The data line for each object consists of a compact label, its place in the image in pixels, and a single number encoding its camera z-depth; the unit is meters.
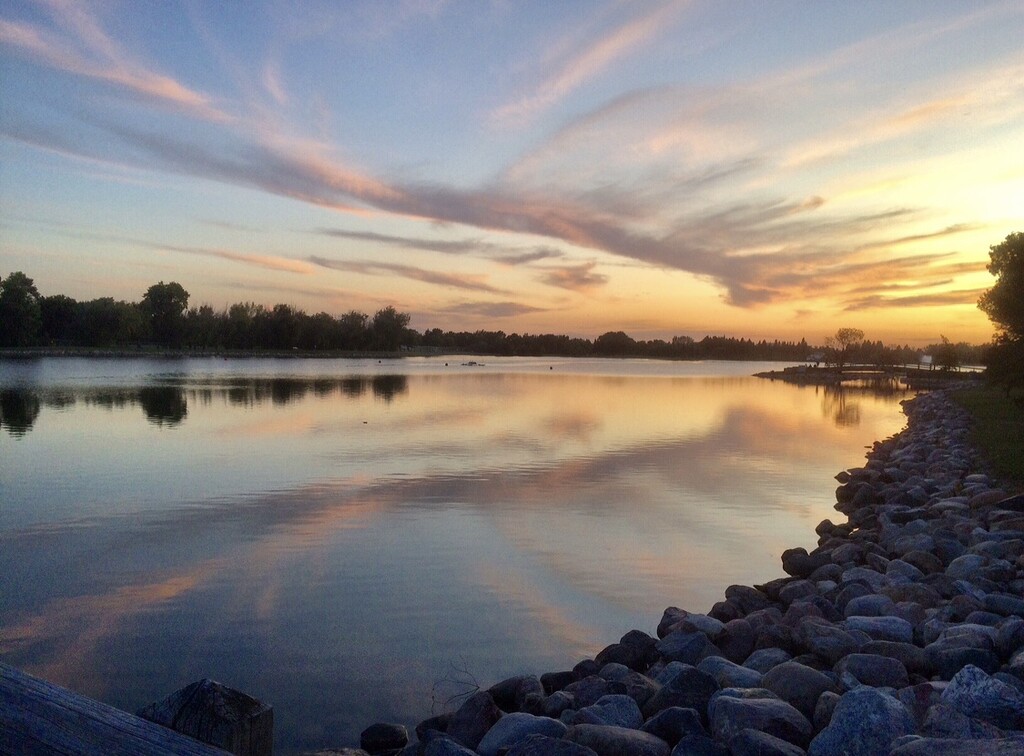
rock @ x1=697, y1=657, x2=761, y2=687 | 5.67
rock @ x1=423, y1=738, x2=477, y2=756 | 4.57
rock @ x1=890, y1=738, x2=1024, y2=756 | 3.17
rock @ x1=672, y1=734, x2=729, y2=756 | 4.47
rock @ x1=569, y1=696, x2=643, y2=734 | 5.18
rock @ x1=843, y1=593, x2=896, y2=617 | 7.17
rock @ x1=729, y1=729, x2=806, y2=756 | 4.30
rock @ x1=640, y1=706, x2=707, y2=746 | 4.89
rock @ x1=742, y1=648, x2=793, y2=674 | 6.21
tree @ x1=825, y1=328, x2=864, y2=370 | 111.00
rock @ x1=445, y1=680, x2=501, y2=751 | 5.28
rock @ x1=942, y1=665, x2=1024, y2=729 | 4.45
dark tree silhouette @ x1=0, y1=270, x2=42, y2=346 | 102.69
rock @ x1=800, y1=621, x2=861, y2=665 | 6.15
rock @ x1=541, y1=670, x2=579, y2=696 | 6.31
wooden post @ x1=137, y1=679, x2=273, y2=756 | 1.66
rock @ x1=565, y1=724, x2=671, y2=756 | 4.57
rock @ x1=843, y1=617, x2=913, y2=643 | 6.44
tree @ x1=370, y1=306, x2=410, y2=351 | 162.50
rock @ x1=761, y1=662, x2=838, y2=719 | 5.23
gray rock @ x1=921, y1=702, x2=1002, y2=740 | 4.26
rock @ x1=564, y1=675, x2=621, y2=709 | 5.77
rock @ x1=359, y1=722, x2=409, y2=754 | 5.42
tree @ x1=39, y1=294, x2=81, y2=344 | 118.74
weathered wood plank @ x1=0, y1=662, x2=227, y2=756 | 1.45
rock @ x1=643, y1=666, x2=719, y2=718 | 5.39
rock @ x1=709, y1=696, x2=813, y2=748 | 4.65
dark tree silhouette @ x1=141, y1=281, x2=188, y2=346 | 136.62
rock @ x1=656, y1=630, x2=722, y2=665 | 6.57
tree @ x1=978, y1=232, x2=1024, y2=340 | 21.59
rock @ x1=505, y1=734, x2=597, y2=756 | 4.25
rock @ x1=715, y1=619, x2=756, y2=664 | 6.81
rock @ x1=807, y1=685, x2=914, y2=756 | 4.29
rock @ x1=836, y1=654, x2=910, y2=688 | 5.52
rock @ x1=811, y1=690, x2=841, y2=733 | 4.91
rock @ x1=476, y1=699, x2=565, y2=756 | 4.95
